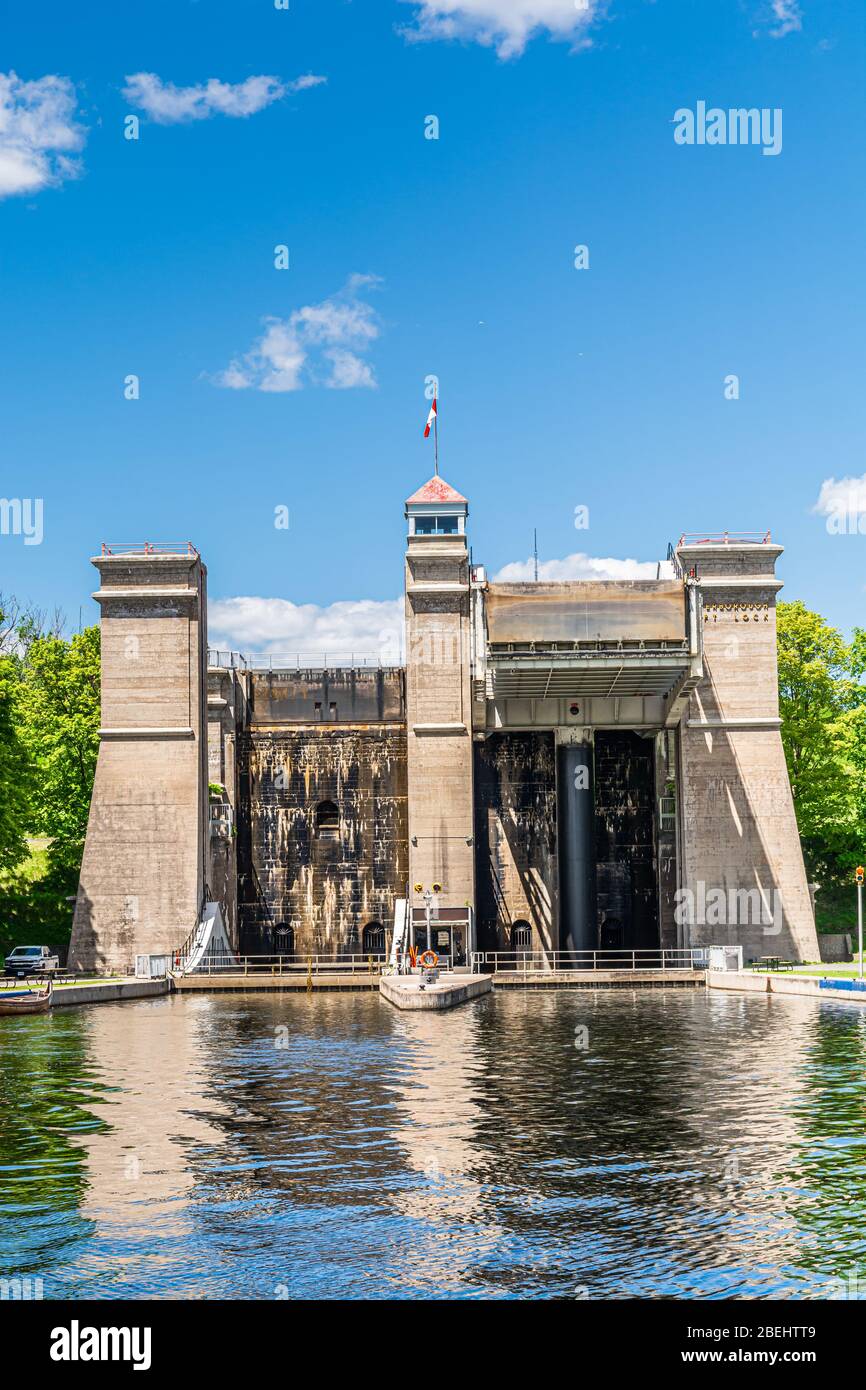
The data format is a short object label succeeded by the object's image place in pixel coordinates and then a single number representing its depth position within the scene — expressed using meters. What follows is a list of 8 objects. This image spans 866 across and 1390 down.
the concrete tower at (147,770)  60.34
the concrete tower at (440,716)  62.38
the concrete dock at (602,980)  56.72
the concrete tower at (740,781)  61.03
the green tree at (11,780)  58.44
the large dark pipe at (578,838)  64.38
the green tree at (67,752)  69.88
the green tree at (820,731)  71.19
